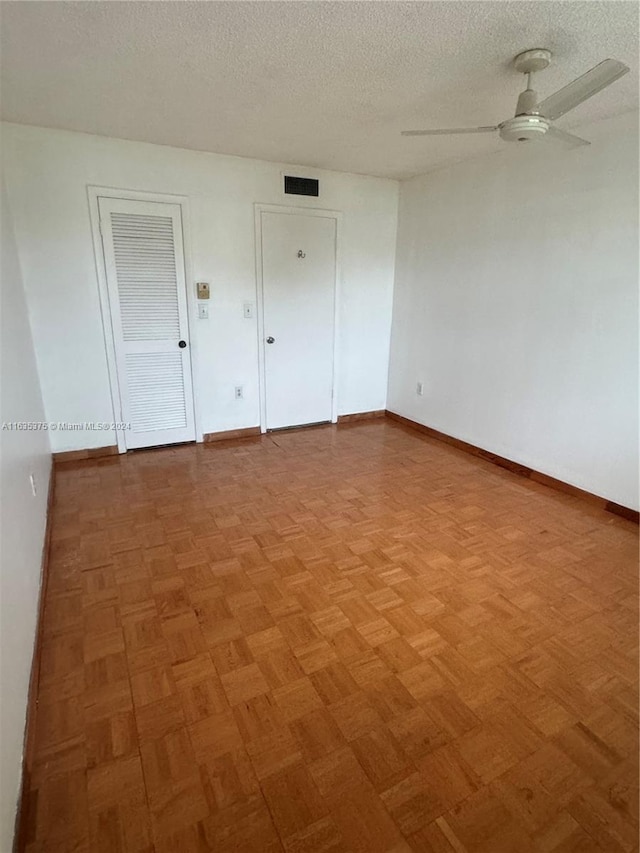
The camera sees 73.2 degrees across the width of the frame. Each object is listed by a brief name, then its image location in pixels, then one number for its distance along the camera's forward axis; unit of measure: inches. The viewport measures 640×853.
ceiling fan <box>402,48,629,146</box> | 64.9
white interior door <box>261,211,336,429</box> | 149.6
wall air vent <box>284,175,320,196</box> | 144.5
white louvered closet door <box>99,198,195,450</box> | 127.3
